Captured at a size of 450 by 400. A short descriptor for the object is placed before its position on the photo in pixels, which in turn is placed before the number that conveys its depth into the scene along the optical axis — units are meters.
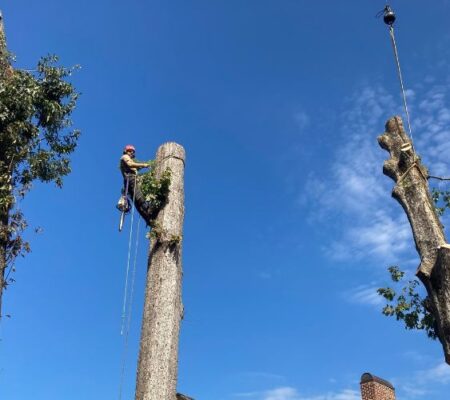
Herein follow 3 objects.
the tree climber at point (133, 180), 5.71
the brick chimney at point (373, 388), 14.29
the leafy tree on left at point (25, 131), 8.19
